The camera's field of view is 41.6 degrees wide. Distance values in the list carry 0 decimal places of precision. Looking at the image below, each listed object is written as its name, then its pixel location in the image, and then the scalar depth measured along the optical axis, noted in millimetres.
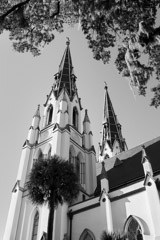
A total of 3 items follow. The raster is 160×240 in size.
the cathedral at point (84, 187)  13156
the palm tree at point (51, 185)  12148
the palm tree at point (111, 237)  10172
